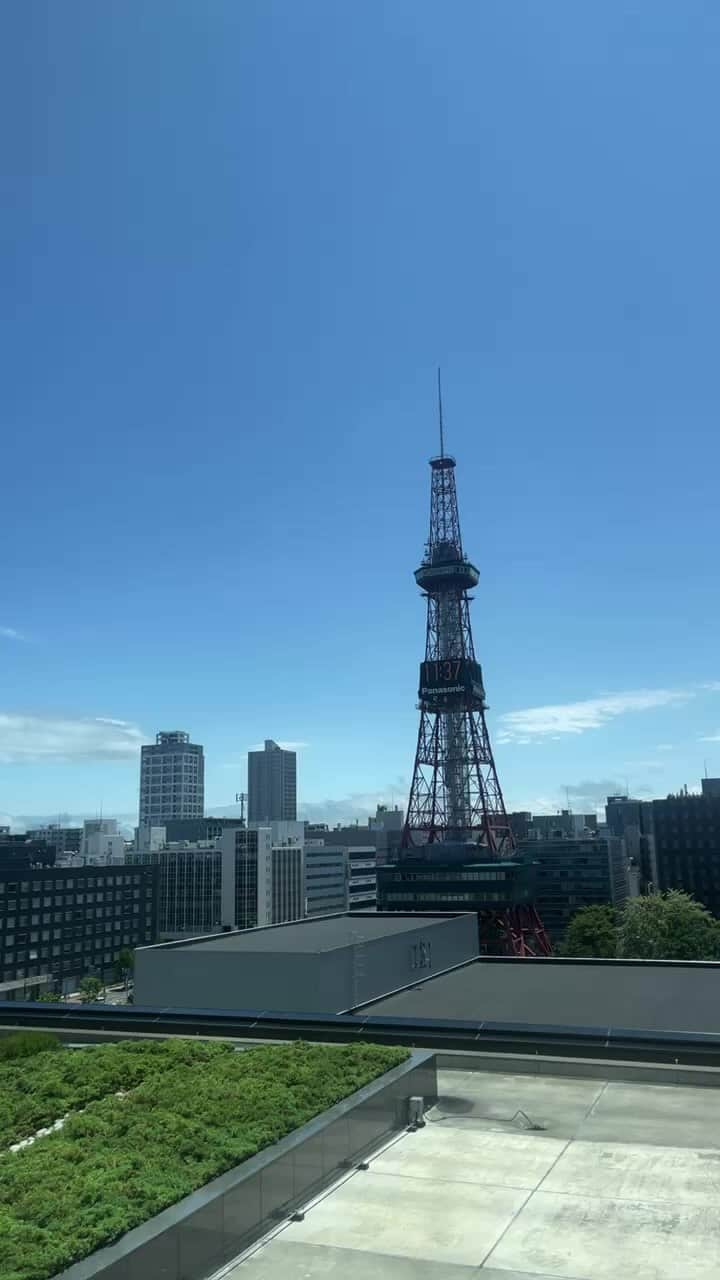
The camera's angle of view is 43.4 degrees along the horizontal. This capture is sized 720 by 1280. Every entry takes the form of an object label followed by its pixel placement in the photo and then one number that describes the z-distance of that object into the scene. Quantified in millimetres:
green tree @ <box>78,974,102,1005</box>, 136538
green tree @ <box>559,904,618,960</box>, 117250
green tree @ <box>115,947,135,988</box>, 164675
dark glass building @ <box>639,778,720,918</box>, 191875
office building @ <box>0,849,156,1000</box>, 150625
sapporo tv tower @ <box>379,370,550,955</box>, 133125
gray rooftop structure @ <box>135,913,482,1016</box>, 45781
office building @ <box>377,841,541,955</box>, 132500
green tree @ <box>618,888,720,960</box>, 92000
